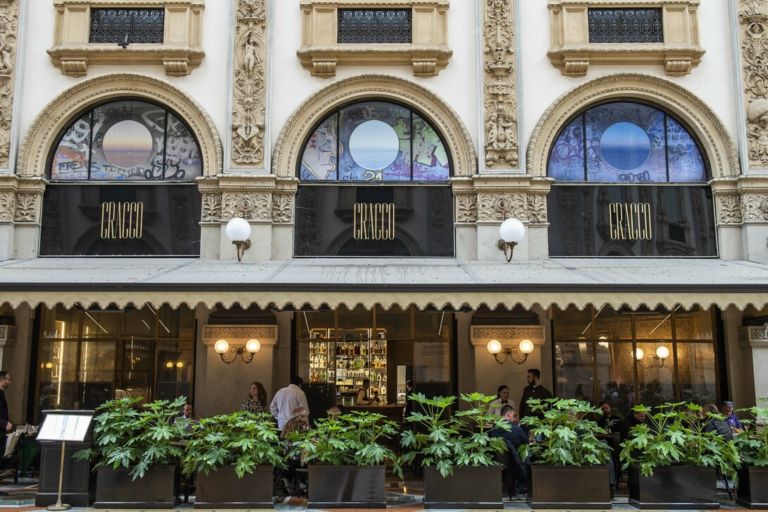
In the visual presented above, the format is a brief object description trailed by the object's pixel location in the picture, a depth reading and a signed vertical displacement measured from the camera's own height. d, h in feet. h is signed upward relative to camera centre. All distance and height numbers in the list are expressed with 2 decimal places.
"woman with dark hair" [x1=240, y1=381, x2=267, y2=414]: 39.45 -1.49
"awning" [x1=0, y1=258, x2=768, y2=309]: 33.88 +3.35
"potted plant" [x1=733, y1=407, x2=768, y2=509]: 32.04 -4.00
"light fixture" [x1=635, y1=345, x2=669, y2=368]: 47.29 +0.70
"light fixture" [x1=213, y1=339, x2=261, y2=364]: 44.98 +1.14
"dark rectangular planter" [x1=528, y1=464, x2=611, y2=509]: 31.53 -4.68
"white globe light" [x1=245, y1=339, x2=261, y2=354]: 44.98 +1.39
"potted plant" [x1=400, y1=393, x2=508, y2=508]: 31.53 -3.90
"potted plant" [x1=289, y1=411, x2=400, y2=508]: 31.86 -4.05
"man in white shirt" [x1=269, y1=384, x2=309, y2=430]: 39.45 -1.65
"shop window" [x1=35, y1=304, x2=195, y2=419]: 47.19 +0.91
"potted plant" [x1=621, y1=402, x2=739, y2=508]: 31.48 -3.86
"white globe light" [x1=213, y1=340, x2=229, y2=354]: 44.80 +1.36
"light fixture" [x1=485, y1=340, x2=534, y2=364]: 44.93 +1.05
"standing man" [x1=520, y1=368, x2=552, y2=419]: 42.80 -1.12
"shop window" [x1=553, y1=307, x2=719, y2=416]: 47.01 +0.78
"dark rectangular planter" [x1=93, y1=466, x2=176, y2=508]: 31.63 -4.71
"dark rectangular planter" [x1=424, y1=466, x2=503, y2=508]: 31.58 -4.70
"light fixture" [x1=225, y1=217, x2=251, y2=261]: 41.91 +7.38
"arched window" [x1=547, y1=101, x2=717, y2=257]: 46.24 +10.65
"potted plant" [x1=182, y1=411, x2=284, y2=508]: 31.37 -3.83
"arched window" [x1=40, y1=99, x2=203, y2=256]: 46.29 +10.85
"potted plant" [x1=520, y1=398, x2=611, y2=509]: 31.53 -3.96
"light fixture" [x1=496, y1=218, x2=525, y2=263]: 41.39 +7.21
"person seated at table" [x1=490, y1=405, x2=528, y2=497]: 33.68 -3.63
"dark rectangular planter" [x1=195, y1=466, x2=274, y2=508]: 31.63 -4.76
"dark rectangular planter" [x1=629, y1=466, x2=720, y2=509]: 31.60 -4.76
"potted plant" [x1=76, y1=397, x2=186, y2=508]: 31.45 -3.69
